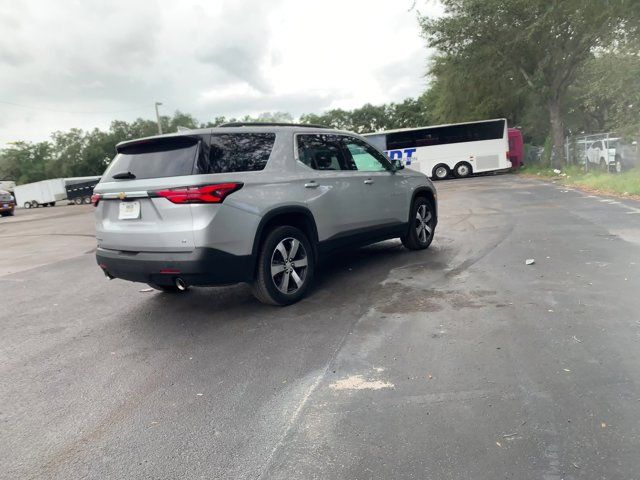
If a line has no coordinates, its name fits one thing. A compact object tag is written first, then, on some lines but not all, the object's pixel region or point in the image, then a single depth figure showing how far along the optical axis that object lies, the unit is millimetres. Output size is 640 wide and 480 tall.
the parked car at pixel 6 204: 33238
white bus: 29078
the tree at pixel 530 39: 17564
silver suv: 4367
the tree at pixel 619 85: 16781
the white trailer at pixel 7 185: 69188
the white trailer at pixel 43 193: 53688
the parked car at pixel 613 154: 17469
